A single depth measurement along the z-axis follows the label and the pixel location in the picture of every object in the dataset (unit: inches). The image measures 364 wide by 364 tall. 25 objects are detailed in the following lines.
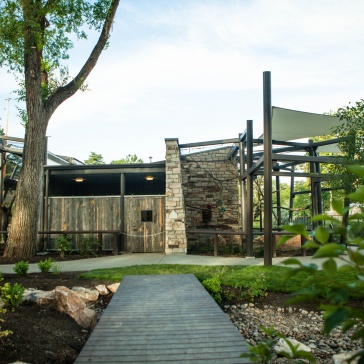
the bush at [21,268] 248.4
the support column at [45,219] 431.4
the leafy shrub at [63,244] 383.2
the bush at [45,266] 258.2
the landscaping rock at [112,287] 226.2
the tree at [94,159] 1537.6
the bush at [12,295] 149.5
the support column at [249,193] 355.3
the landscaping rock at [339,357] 119.7
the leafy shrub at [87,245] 413.7
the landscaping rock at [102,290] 223.0
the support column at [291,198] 503.5
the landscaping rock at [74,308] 161.5
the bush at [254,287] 208.2
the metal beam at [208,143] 462.0
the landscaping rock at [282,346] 146.5
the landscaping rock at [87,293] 208.2
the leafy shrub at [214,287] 206.5
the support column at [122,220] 428.8
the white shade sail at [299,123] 333.1
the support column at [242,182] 435.3
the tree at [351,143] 288.5
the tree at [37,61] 366.0
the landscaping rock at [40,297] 173.6
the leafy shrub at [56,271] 258.9
